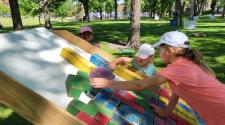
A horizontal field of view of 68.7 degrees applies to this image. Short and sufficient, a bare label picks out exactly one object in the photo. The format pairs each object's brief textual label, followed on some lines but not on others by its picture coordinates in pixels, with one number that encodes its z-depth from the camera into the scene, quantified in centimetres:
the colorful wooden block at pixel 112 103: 150
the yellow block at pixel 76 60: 180
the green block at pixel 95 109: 138
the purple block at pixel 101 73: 155
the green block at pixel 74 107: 135
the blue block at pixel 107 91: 158
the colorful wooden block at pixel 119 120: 141
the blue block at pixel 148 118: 152
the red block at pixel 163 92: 200
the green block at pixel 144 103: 168
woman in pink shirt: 135
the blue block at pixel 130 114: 148
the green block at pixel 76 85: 148
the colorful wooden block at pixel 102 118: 136
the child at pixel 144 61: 242
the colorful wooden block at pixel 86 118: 132
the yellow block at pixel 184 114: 178
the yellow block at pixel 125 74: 200
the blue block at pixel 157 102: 178
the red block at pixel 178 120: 168
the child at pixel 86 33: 289
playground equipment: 110
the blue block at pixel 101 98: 150
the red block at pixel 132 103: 162
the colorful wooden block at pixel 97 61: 203
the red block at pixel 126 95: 168
